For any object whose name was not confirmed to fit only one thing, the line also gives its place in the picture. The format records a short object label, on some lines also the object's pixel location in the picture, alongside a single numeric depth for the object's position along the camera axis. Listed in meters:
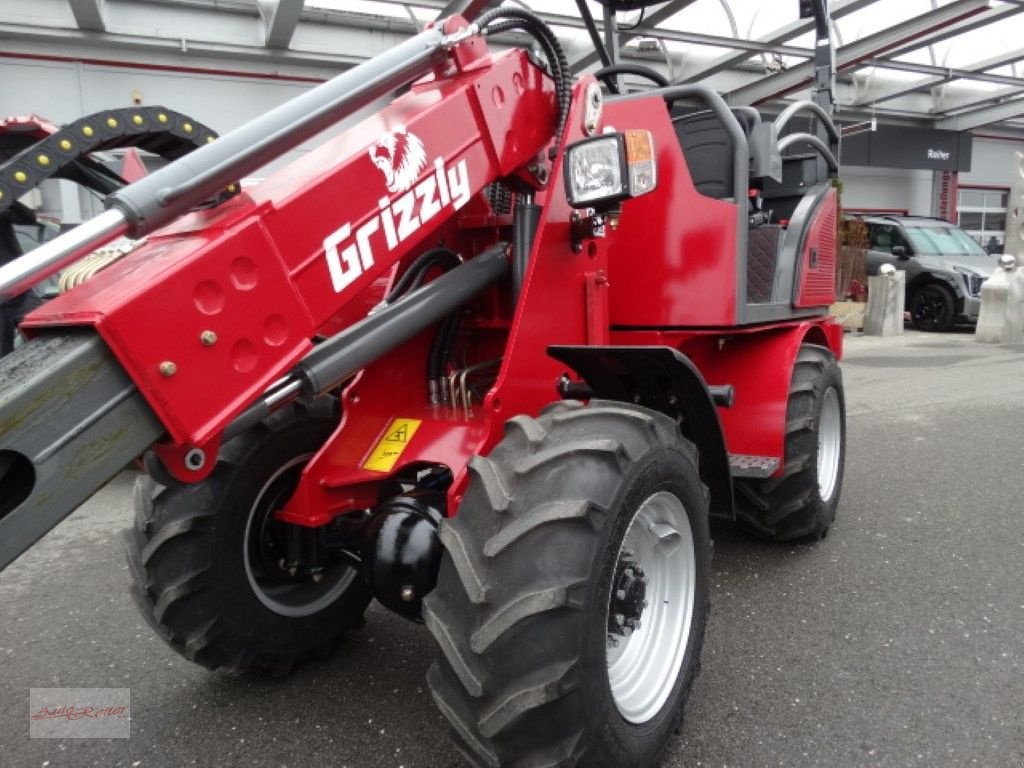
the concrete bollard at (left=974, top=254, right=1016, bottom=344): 12.95
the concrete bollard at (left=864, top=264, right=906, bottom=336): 13.87
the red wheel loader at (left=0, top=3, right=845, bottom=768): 1.64
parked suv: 14.31
